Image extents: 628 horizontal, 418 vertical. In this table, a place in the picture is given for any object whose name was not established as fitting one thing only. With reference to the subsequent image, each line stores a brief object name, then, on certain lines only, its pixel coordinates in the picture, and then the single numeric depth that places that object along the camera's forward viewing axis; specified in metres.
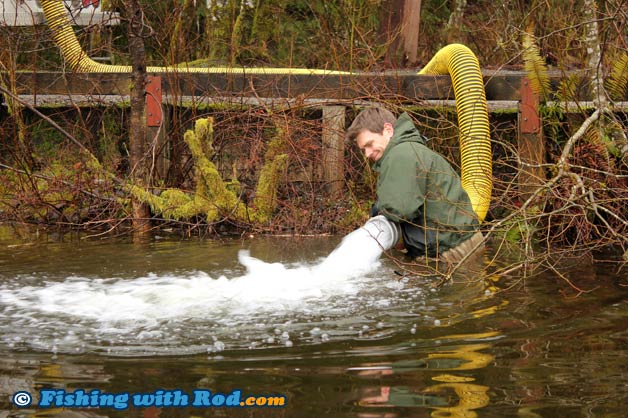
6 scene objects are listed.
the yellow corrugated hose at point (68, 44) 11.26
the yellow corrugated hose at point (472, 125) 8.97
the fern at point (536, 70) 9.84
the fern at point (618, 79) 9.24
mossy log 9.98
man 6.90
